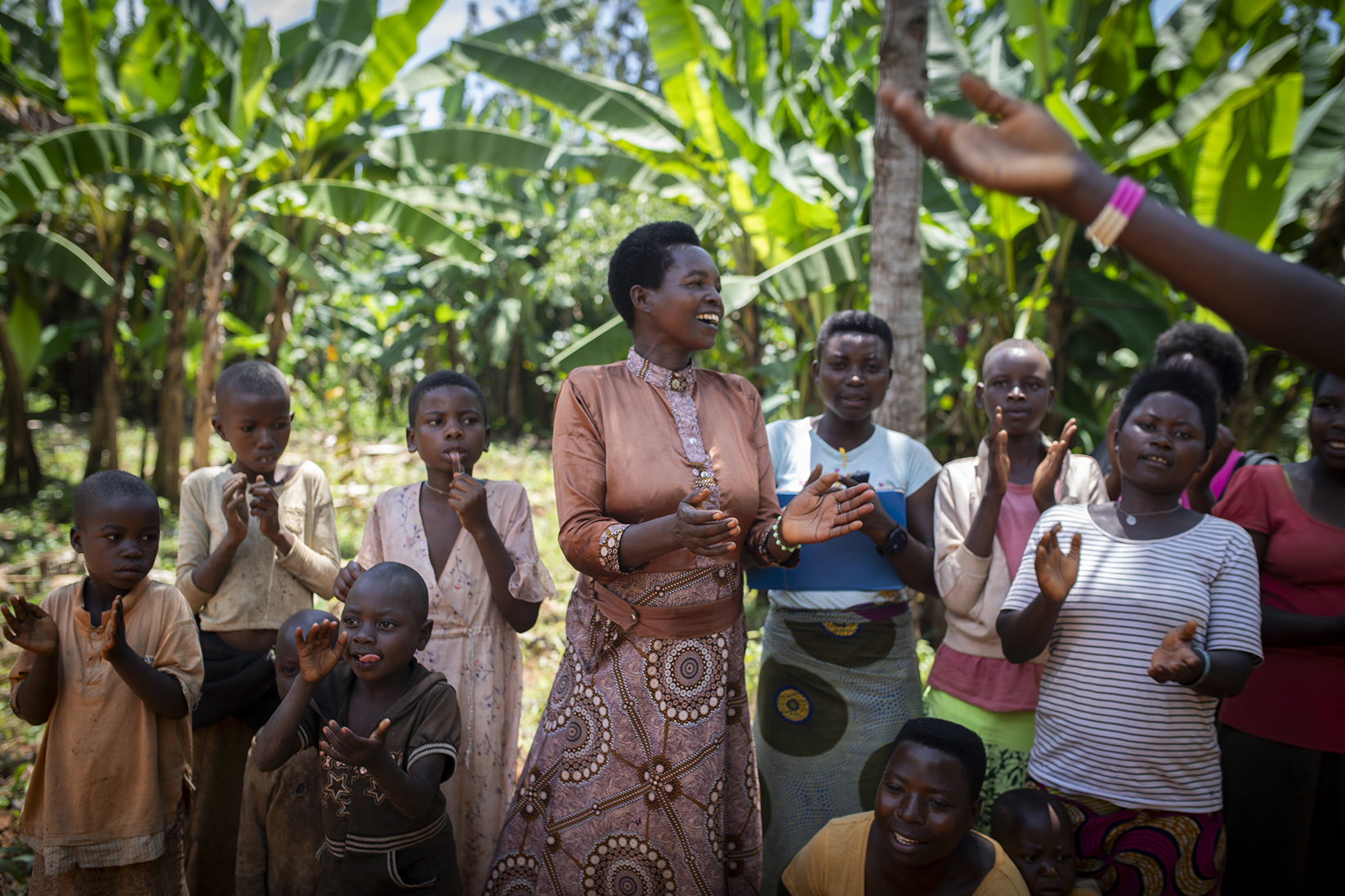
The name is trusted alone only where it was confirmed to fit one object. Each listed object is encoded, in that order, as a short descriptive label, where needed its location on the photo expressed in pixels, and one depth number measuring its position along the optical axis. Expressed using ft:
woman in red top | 7.84
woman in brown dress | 7.21
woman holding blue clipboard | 8.88
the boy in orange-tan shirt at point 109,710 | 7.27
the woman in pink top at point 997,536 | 8.24
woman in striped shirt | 7.12
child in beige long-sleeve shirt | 8.75
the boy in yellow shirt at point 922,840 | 6.49
